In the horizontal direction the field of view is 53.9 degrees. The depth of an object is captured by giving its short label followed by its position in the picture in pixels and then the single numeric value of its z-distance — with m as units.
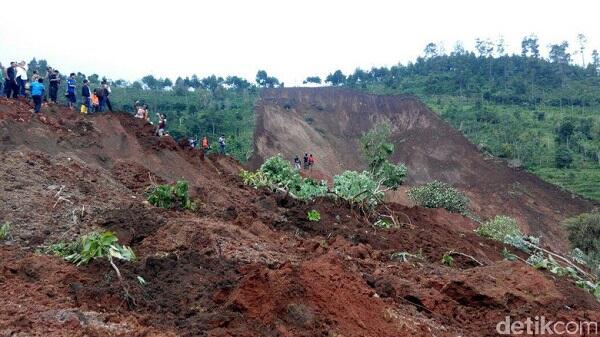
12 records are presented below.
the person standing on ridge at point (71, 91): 15.66
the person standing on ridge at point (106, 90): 16.74
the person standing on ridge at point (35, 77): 13.37
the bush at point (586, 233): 17.84
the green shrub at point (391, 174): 17.09
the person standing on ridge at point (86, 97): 16.34
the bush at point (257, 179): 15.45
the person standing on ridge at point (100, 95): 17.17
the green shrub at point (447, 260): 10.39
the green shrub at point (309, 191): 14.11
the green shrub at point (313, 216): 11.94
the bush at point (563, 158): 39.84
